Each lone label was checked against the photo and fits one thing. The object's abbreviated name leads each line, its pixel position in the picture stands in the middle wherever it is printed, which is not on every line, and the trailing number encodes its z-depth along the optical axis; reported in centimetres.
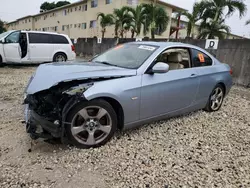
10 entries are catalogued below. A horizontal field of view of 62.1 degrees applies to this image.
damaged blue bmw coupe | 254
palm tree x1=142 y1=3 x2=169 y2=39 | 1530
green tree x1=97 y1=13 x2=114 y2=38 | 1792
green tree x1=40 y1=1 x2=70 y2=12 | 4788
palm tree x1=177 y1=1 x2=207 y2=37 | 1355
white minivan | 877
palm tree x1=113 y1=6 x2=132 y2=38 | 1694
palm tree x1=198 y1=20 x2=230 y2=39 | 1399
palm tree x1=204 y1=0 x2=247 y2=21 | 1355
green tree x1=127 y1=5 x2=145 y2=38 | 1600
